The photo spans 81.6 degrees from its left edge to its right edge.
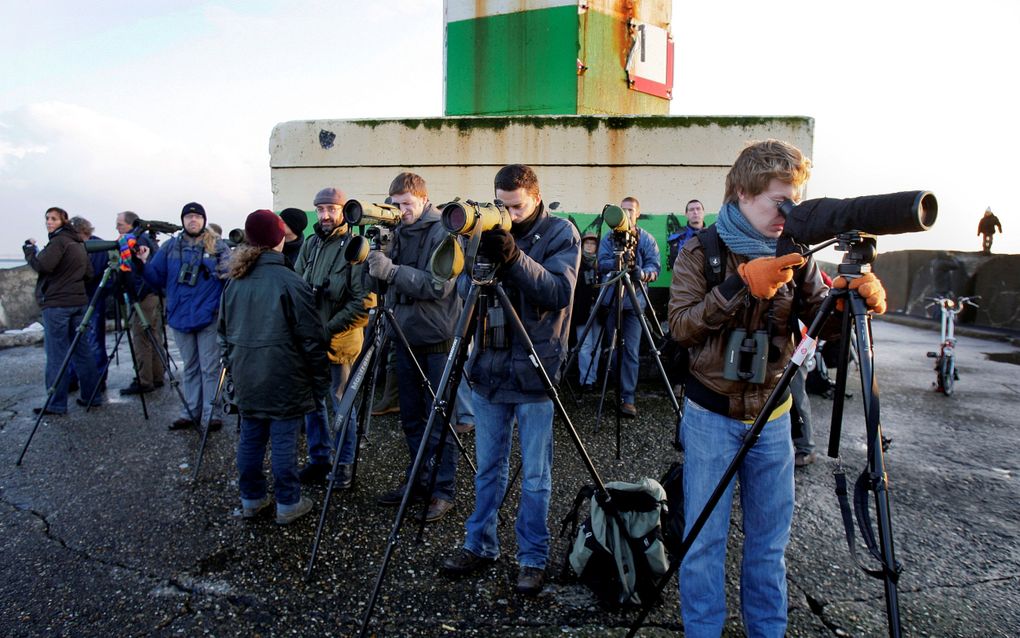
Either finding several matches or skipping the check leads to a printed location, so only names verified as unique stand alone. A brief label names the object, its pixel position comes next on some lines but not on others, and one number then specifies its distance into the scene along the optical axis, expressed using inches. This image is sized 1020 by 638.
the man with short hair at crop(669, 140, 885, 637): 79.7
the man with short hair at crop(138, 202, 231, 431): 204.7
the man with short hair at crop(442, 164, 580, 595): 106.7
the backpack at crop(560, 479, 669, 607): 104.7
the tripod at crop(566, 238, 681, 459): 162.1
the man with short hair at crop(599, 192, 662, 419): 226.2
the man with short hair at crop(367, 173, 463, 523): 143.5
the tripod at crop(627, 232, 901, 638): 61.3
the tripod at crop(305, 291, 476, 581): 112.0
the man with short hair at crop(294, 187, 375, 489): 160.1
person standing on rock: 515.2
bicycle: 268.7
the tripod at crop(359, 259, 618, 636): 94.0
